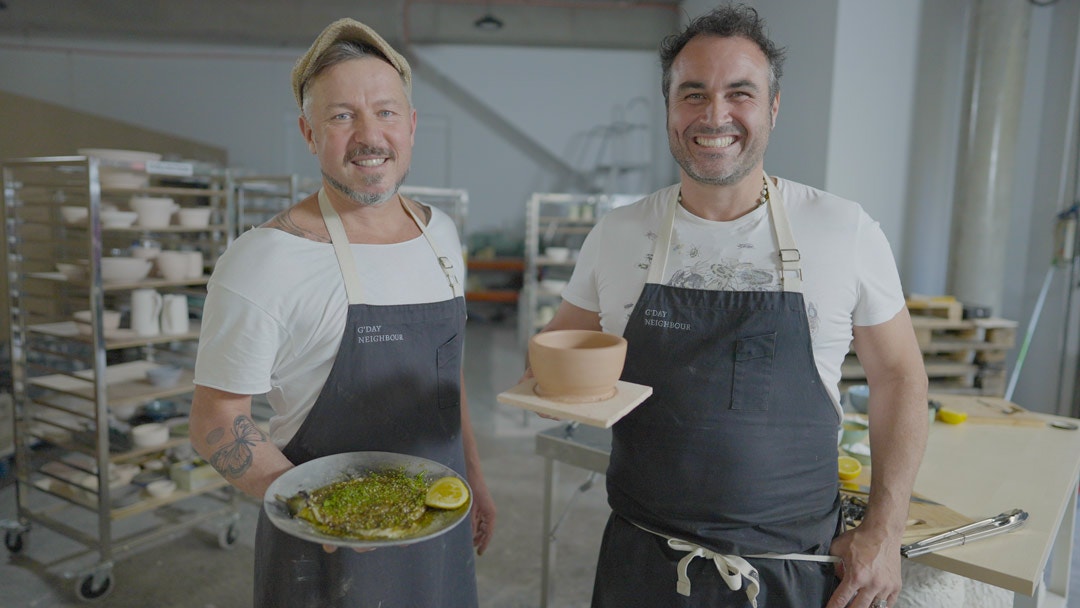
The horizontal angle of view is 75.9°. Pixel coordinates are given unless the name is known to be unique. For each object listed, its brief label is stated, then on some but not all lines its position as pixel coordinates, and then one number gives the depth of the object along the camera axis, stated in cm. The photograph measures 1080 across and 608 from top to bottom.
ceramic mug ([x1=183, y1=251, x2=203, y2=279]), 341
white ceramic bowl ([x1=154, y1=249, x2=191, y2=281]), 333
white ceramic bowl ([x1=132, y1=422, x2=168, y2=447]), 326
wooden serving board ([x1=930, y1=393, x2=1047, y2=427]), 242
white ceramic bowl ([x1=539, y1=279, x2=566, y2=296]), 565
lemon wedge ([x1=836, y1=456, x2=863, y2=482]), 186
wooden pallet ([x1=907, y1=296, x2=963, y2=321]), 377
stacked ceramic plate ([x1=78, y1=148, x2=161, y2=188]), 309
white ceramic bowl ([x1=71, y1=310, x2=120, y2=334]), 313
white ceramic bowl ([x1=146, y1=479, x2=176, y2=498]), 329
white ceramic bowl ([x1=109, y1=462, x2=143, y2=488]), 324
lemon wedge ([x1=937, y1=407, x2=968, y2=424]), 241
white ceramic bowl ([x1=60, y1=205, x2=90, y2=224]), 327
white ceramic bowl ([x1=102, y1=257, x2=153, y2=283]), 312
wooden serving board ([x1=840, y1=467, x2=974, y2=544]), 158
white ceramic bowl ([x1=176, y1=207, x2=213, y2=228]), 344
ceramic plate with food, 113
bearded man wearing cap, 132
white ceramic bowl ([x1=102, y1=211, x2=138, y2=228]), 326
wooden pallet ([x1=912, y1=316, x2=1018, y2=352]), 370
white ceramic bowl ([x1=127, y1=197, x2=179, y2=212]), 328
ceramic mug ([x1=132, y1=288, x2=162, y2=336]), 323
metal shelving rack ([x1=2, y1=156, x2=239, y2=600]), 292
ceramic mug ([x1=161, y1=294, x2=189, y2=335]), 330
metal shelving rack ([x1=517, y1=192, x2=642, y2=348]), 561
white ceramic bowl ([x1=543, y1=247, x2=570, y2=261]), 610
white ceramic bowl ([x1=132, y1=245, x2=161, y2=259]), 331
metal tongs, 152
